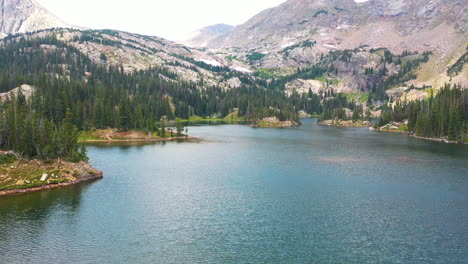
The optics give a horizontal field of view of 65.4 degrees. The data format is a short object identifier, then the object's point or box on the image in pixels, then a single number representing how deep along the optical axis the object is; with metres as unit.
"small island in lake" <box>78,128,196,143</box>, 169.50
